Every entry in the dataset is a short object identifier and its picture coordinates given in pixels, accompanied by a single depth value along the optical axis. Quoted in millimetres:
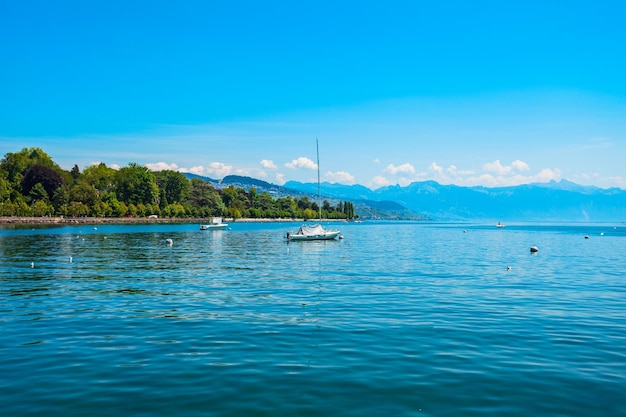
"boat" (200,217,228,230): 185750
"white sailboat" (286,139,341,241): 106106
